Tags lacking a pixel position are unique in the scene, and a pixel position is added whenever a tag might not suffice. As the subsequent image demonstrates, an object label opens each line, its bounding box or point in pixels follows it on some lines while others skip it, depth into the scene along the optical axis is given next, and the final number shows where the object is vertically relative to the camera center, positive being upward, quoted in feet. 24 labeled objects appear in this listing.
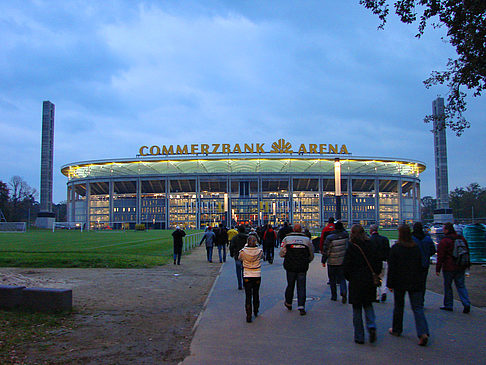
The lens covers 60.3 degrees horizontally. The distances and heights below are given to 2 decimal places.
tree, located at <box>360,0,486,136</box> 34.37 +15.52
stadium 312.50 +19.79
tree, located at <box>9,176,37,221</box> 366.43 +16.04
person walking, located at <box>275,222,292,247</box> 65.31 -2.74
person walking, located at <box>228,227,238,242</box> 69.36 -3.28
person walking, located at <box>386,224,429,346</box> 21.48 -3.22
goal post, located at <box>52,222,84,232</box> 299.21 -9.21
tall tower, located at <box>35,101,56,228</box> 337.29 +49.03
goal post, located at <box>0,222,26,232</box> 215.51 -6.81
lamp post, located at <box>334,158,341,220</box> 53.35 +3.78
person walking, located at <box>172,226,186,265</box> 61.46 -4.16
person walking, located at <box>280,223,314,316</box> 28.43 -3.12
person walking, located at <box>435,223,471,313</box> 27.84 -3.83
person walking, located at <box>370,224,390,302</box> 32.65 -2.73
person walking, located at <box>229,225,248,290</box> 39.19 -3.05
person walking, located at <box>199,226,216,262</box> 66.54 -4.51
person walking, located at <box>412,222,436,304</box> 30.68 -2.22
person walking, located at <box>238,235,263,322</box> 27.20 -3.84
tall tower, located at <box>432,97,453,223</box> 308.60 +32.92
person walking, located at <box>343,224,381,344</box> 21.16 -3.41
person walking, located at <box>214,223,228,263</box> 66.06 -4.06
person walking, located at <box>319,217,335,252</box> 39.21 -1.72
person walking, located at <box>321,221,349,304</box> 31.32 -3.17
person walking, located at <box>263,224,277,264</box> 63.17 -4.50
